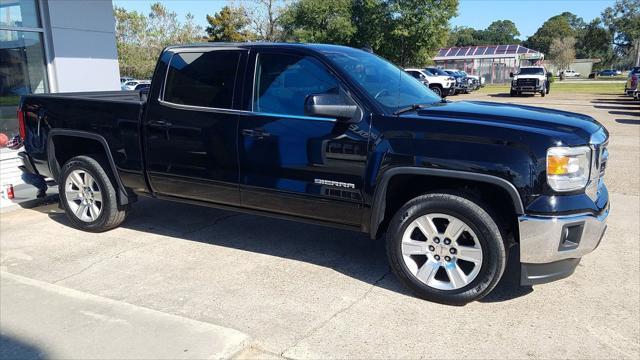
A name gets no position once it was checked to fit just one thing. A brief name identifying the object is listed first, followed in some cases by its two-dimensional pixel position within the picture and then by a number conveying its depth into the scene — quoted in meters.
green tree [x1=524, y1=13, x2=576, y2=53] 117.88
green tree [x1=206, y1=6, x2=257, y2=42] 45.00
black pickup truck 3.51
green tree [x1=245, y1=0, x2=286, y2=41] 41.17
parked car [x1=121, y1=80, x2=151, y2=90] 28.75
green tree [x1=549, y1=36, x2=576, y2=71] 82.81
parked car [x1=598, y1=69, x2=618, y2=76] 98.34
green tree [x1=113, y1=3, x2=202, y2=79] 43.00
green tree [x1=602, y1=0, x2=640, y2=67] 96.12
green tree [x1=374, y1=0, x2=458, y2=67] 36.41
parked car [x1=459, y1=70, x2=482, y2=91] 37.66
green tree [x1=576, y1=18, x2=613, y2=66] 108.06
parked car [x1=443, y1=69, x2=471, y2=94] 33.56
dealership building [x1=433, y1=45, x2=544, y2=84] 53.69
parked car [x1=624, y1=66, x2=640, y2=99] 23.48
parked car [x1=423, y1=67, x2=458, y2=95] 31.26
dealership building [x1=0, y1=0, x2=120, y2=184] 9.26
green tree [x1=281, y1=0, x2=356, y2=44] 36.69
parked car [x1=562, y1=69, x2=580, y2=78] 93.96
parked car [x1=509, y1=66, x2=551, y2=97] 31.47
